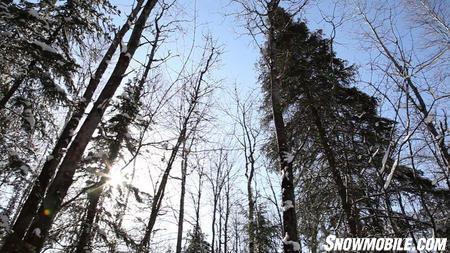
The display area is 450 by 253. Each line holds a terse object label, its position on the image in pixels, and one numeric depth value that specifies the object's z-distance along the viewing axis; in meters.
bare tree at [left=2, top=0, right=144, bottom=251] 4.12
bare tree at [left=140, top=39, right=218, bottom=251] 8.06
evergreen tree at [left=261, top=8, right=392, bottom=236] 8.25
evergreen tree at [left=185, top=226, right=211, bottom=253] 14.80
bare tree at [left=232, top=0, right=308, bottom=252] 3.75
